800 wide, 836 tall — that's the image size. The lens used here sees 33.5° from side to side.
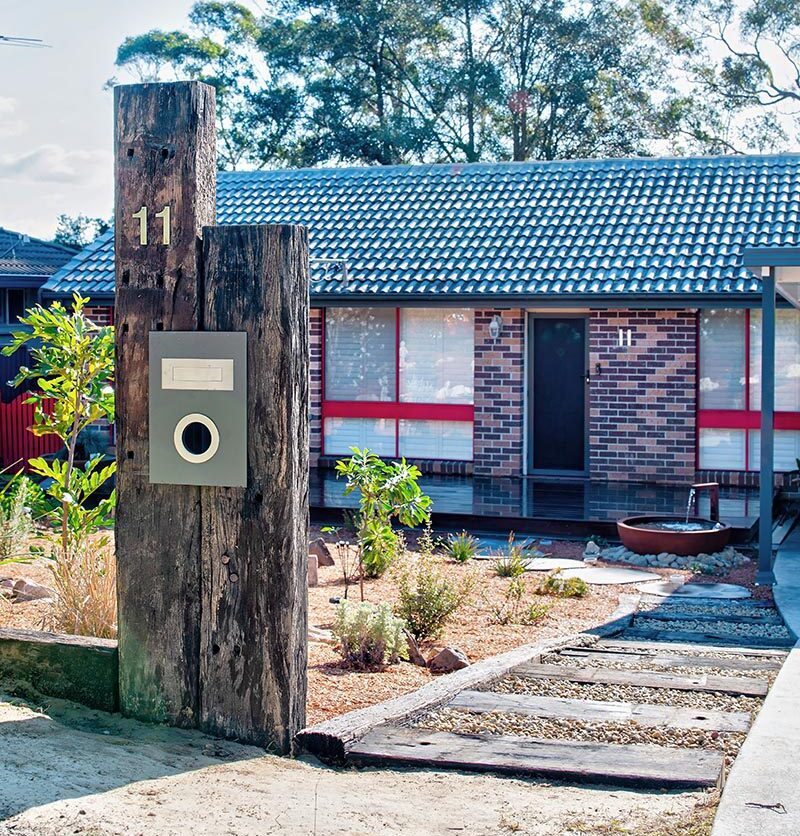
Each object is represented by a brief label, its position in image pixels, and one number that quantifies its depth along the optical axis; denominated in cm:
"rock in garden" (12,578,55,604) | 835
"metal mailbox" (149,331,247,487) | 564
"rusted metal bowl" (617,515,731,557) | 1248
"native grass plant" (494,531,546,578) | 1105
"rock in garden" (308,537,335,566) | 1120
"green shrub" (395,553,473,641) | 812
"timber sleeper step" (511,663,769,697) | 652
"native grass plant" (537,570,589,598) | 1030
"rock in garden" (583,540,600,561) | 1254
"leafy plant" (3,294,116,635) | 802
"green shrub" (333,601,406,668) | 709
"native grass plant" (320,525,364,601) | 993
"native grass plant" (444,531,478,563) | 1177
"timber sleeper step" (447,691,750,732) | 579
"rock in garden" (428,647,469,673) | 723
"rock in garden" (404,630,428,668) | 744
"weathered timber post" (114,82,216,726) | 571
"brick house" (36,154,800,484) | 1733
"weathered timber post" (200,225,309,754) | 555
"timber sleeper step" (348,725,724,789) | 494
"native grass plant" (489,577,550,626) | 888
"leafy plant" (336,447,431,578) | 1008
